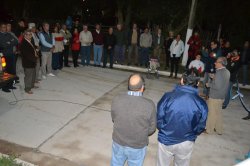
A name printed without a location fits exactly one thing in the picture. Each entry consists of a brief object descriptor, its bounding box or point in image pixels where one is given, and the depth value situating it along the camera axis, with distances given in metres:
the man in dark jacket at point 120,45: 8.41
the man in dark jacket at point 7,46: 5.60
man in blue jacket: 2.71
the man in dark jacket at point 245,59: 7.79
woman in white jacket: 7.73
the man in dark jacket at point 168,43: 8.34
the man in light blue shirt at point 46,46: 6.26
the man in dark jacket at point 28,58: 5.29
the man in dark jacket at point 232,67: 5.72
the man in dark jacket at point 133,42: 8.56
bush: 3.03
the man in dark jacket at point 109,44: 7.96
